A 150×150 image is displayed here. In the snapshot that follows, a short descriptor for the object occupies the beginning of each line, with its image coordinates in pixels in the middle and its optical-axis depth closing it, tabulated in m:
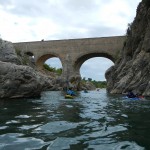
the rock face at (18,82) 9.87
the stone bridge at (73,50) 26.08
